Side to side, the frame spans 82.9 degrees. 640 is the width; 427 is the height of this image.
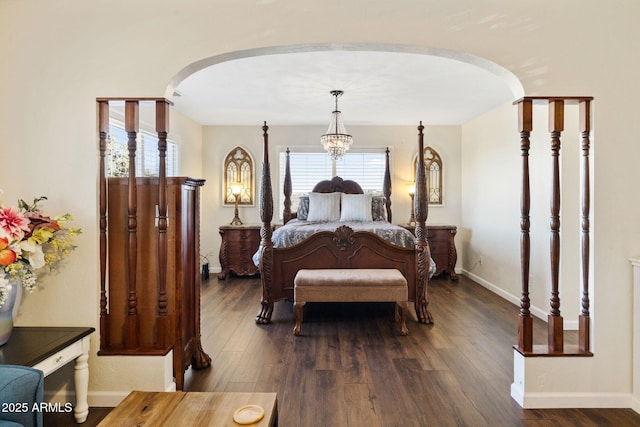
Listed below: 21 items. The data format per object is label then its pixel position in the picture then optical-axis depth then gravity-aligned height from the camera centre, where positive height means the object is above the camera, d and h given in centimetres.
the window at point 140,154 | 404 +69
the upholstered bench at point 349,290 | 342 -78
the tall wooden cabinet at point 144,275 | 219 -41
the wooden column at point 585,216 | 217 -5
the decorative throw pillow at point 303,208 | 559 +0
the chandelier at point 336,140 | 466 +88
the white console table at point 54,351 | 175 -71
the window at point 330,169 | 626 +68
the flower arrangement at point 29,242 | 176 -18
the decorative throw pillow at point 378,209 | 556 -1
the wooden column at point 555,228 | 217 -12
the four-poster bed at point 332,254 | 387 -50
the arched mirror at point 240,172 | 629 +63
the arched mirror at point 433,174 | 626 +59
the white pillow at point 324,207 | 536 +2
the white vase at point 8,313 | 183 -53
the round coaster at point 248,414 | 135 -79
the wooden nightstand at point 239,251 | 582 -69
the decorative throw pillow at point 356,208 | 528 +0
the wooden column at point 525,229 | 218 -13
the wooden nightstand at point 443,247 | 574 -62
